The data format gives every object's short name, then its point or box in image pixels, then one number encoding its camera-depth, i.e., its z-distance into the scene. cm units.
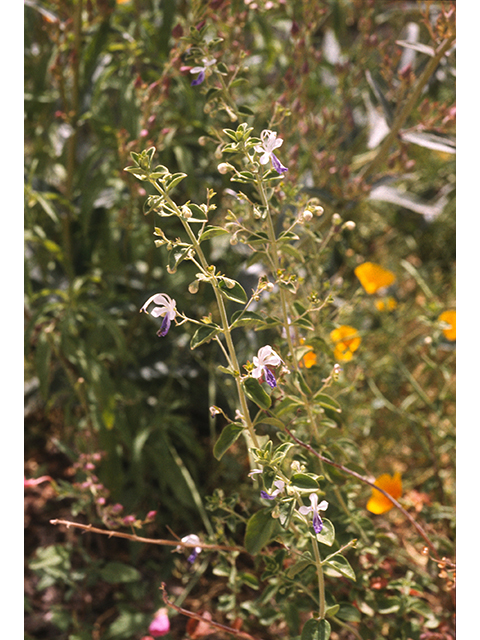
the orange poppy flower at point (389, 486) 103
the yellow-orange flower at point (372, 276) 134
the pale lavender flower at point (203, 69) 76
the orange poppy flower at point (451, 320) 123
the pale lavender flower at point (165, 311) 63
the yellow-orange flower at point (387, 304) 148
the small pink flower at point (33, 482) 95
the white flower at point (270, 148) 64
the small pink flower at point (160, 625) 90
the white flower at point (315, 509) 64
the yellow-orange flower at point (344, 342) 114
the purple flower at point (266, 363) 63
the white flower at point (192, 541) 78
